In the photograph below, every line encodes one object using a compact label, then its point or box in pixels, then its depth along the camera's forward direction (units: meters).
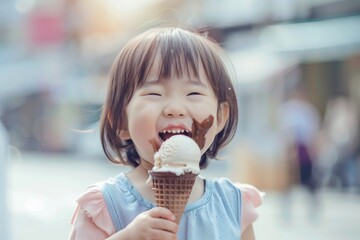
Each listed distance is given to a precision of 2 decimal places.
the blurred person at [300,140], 9.80
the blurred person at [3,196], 2.61
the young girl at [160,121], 1.96
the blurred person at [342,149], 12.62
